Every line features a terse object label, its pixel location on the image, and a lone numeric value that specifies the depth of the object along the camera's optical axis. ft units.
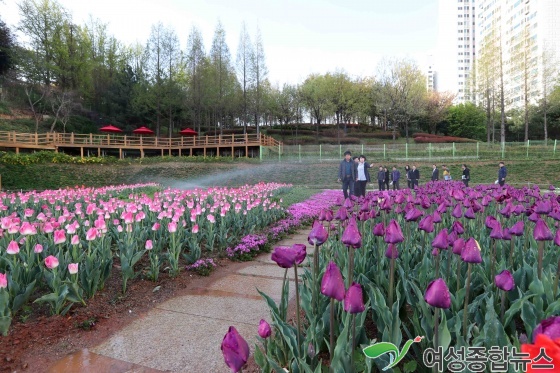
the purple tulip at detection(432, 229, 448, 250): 6.52
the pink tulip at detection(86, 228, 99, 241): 10.06
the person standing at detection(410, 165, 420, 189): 48.54
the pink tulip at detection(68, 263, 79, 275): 9.02
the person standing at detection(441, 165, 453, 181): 47.59
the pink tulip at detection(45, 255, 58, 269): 8.53
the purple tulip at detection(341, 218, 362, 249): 5.96
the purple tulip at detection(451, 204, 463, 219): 9.96
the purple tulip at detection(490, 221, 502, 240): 7.37
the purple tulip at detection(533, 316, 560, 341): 2.97
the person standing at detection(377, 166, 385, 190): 49.42
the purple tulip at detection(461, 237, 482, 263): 5.76
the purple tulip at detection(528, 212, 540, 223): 9.43
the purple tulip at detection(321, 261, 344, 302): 4.56
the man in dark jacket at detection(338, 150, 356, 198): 31.40
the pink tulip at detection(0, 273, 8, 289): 7.63
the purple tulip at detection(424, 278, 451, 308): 4.37
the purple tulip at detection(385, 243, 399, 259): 6.66
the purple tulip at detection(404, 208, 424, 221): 9.14
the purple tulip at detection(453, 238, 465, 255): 6.52
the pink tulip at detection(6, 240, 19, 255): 8.89
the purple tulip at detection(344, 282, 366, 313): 4.38
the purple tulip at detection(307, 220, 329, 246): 6.38
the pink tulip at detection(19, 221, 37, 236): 10.05
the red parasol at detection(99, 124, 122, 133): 103.71
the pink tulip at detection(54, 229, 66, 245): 9.77
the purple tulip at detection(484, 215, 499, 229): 7.77
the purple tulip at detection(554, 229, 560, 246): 6.97
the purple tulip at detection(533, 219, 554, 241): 6.82
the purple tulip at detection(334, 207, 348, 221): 10.14
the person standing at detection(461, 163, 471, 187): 44.41
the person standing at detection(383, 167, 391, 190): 49.60
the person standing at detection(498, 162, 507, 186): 42.83
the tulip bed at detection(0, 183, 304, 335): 9.11
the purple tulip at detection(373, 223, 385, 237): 7.96
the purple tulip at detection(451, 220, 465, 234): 8.05
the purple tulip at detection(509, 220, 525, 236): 7.81
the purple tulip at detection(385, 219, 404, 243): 6.40
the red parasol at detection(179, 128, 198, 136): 120.35
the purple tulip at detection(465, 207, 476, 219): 9.96
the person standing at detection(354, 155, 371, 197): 32.63
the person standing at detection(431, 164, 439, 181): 49.67
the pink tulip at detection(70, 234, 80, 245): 9.95
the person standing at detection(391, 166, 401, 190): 49.96
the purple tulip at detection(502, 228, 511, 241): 7.45
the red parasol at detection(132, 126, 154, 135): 111.55
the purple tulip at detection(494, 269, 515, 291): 5.44
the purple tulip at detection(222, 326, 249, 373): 3.84
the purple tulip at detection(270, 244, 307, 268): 5.61
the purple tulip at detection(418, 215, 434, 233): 8.28
